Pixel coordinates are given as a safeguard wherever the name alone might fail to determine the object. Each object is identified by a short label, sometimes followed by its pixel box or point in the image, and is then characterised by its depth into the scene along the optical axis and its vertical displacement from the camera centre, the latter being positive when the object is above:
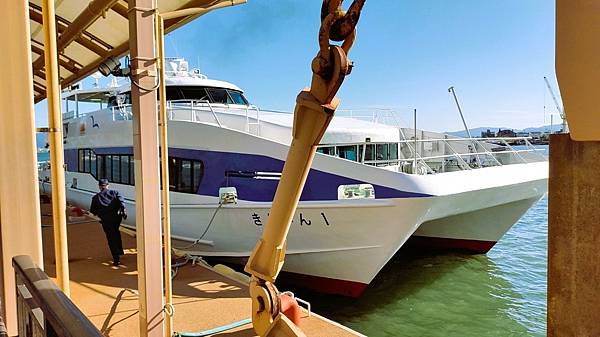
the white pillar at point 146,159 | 2.90 -0.02
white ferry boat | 6.60 -0.53
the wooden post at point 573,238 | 1.20 -0.25
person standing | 6.07 -0.78
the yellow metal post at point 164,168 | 3.14 -0.09
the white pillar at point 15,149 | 2.29 +0.05
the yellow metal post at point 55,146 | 2.36 +0.07
